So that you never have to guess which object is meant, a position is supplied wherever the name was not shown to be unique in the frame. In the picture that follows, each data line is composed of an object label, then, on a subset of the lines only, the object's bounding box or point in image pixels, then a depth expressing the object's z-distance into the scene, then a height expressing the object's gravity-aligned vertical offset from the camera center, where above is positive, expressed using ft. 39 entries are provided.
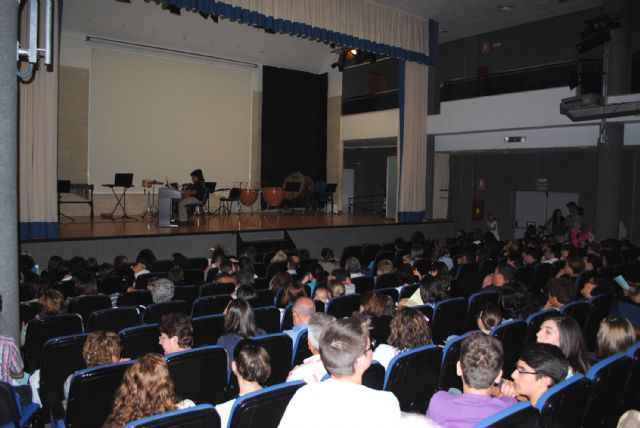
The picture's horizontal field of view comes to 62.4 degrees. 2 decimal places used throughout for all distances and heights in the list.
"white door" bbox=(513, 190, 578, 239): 46.62 +0.17
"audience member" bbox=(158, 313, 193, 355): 11.40 -2.86
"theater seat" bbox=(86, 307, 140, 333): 14.24 -3.33
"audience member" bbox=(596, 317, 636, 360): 11.44 -2.78
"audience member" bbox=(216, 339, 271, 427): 8.69 -2.73
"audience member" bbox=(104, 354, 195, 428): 7.59 -2.84
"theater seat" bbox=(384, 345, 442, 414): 10.13 -3.41
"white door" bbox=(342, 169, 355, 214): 61.92 +2.19
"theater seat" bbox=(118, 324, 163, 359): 12.54 -3.42
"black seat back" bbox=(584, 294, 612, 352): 16.62 -3.38
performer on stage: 38.32 +0.31
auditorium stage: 30.09 -2.23
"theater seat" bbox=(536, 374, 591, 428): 8.13 -3.09
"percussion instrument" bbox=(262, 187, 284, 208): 47.50 +0.60
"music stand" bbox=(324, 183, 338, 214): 51.71 +1.39
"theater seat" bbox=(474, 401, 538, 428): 6.86 -2.81
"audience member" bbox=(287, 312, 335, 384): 9.84 -3.05
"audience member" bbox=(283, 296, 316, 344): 13.51 -2.80
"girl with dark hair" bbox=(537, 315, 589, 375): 11.01 -2.75
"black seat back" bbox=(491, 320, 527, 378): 12.85 -3.30
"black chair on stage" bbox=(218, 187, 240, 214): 45.52 -0.13
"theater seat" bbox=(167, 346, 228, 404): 10.16 -3.45
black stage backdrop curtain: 55.72 +8.46
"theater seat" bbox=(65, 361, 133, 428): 9.25 -3.52
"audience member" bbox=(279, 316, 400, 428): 6.03 -2.27
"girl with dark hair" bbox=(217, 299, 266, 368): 12.34 -2.84
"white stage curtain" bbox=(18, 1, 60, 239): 29.60 +2.61
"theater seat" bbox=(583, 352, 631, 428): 9.52 -3.35
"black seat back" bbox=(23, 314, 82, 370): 13.57 -3.48
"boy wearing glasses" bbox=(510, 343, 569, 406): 8.96 -2.77
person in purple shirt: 8.09 -2.95
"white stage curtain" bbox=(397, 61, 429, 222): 44.96 +5.47
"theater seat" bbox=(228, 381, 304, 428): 7.68 -3.06
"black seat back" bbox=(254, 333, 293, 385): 11.52 -3.37
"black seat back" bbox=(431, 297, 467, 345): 15.74 -3.47
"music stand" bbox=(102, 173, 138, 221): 41.60 +0.68
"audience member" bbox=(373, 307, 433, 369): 11.46 -2.82
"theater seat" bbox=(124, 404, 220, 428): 6.62 -2.85
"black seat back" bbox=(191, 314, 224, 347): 14.16 -3.51
